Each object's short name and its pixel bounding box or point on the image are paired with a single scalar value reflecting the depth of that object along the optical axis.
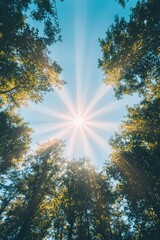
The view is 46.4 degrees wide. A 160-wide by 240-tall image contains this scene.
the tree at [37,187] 21.38
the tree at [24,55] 13.74
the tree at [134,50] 14.23
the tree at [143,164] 21.88
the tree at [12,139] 24.56
